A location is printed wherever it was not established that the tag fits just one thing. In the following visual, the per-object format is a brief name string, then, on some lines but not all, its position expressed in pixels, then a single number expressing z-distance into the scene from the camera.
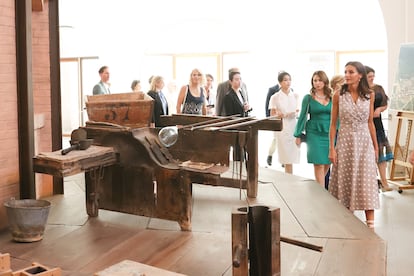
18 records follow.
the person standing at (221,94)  6.74
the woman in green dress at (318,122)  5.64
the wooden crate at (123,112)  4.23
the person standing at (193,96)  6.63
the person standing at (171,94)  9.64
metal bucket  3.47
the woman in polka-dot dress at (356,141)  4.65
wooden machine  3.65
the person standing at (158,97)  7.45
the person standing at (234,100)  6.68
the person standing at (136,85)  9.34
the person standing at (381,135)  6.69
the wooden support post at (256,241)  2.45
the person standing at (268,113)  8.49
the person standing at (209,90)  9.11
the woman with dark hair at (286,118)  7.13
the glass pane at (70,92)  12.76
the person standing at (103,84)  7.94
